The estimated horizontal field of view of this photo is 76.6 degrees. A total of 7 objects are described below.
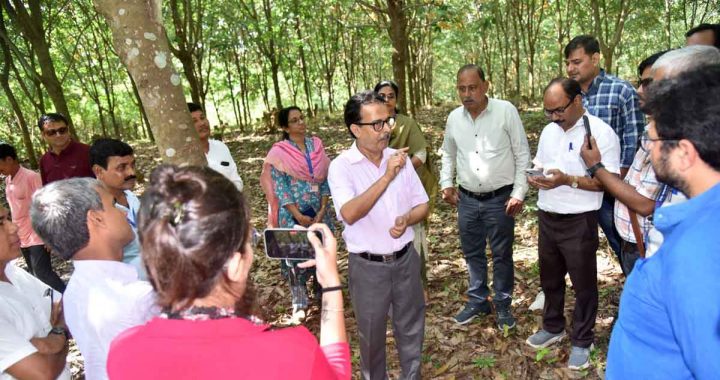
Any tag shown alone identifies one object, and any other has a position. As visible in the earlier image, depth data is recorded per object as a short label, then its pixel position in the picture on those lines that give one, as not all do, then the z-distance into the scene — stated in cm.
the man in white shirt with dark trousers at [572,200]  314
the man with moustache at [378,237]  300
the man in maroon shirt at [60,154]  480
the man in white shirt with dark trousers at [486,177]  385
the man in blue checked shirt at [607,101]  363
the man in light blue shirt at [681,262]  120
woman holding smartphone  119
